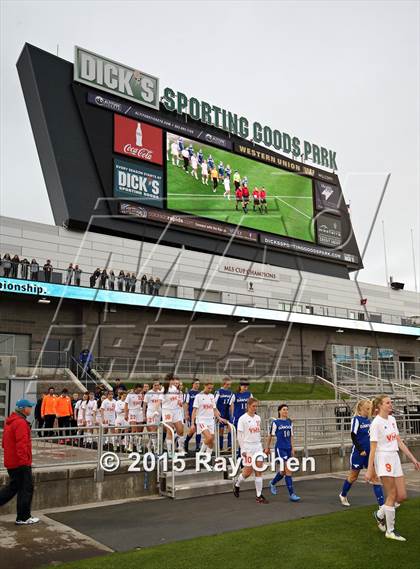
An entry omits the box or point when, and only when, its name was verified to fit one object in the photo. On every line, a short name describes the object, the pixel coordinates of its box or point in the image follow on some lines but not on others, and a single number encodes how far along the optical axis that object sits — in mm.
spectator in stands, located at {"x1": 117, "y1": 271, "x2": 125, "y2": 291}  31694
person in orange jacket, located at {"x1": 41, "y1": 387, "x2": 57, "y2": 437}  18109
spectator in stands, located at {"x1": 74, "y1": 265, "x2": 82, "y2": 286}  29808
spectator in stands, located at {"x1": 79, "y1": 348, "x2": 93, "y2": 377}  27344
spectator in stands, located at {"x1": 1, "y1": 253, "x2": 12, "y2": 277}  27078
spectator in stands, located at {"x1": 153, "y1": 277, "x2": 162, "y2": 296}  33062
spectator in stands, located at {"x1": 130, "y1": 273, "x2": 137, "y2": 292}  32094
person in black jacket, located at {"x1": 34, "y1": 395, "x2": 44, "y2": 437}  18922
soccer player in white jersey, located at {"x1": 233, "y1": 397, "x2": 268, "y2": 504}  11188
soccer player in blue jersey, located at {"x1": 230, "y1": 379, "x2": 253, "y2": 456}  13852
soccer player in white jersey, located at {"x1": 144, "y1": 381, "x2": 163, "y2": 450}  14000
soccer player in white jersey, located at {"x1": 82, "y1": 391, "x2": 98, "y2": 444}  16962
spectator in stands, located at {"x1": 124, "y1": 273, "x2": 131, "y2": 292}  31861
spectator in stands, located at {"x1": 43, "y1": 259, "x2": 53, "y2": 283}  28870
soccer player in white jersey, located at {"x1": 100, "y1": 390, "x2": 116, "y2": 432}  16203
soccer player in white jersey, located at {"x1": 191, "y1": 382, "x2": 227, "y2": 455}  13125
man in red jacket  8781
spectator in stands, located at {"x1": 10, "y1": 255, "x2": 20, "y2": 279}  27297
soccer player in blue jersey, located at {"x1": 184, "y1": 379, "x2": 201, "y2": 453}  13383
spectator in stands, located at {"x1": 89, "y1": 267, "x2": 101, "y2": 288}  30427
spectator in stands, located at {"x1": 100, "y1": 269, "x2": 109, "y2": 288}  30875
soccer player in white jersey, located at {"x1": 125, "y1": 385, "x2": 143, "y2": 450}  15398
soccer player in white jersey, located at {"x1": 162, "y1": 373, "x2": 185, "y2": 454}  13289
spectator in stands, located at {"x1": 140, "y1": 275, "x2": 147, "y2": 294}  32566
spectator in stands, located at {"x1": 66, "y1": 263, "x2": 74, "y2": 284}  29891
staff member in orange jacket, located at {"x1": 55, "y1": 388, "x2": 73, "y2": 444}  18125
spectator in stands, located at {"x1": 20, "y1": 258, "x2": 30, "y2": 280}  27828
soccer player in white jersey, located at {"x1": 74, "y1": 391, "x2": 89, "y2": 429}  17539
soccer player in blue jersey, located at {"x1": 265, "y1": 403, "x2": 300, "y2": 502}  11445
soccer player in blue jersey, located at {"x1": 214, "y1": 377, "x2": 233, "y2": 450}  14148
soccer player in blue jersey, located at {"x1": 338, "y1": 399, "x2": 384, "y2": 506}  10367
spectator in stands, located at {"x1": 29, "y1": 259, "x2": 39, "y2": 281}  28109
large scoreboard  33406
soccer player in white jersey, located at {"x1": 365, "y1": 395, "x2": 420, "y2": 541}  7789
